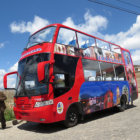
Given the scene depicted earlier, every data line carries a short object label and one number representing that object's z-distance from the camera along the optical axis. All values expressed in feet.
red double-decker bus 21.68
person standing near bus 26.05
